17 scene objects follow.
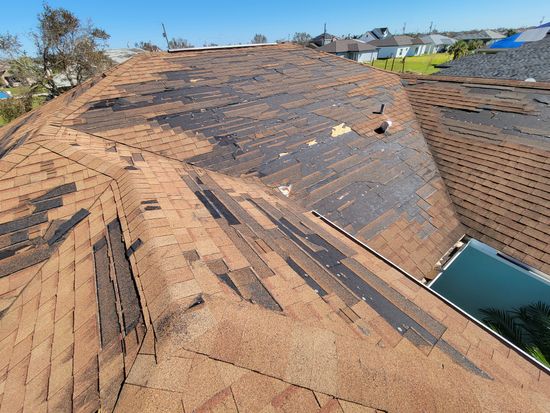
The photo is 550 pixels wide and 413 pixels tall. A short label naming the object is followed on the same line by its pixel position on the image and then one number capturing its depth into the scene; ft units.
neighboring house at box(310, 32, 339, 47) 239.64
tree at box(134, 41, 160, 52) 178.70
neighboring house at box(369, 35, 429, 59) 218.18
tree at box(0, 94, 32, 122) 73.19
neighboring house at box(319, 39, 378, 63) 198.90
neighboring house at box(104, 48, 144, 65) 126.15
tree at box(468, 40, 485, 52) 186.50
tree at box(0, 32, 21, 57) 73.61
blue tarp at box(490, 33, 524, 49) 131.91
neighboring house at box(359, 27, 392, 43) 261.65
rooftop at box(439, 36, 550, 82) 72.49
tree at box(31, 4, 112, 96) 80.59
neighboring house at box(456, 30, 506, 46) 243.60
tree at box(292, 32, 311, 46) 311.31
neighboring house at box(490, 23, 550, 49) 122.83
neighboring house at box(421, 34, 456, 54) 248.52
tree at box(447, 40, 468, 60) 164.55
